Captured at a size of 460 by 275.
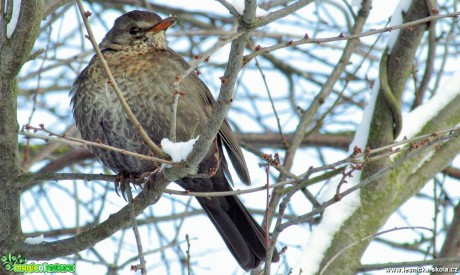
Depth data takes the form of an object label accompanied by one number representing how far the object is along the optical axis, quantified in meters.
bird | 8.14
